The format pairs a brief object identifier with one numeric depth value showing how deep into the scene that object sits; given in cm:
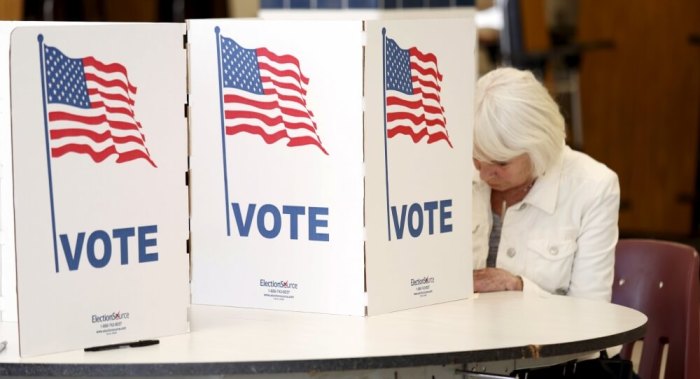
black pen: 419
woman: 564
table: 402
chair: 566
